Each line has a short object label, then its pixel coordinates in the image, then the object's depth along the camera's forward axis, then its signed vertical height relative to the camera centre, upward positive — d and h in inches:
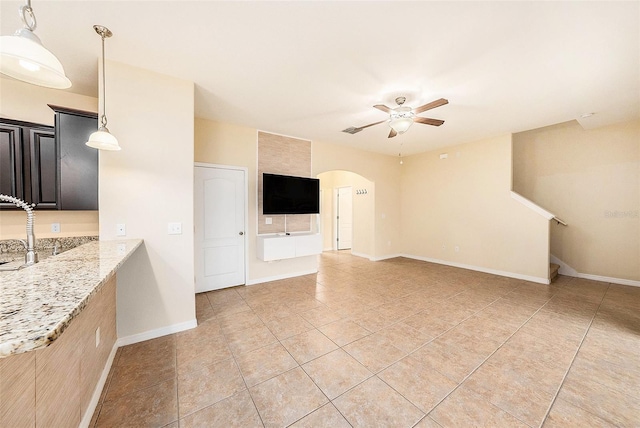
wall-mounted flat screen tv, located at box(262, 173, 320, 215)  164.9 +12.9
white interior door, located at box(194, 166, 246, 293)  150.3 -10.3
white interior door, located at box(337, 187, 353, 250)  303.0 -7.1
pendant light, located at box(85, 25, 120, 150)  74.1 +24.3
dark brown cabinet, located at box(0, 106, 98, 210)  95.9 +21.4
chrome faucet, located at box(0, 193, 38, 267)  70.0 -8.8
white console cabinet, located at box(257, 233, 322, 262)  160.9 -24.9
